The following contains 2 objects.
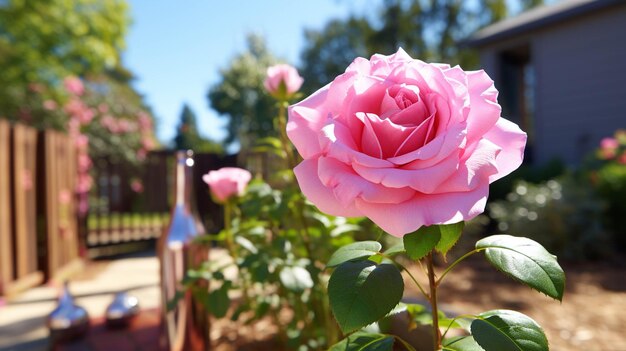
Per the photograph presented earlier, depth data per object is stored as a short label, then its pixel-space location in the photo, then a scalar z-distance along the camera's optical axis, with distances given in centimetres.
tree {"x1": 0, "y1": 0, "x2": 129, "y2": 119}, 1251
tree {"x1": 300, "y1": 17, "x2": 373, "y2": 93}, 2261
